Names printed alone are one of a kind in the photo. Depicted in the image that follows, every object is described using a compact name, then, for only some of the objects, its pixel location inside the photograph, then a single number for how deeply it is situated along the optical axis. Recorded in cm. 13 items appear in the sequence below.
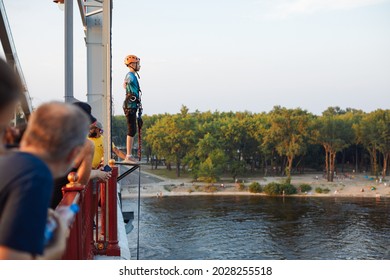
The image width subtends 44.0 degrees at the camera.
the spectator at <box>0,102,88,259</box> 121
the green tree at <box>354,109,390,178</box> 4109
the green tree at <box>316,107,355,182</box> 4272
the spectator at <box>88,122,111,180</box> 385
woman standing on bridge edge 593
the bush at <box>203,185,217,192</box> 4031
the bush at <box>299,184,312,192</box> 3941
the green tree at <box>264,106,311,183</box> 4238
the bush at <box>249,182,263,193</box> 3953
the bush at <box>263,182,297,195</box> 3878
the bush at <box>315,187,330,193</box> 3888
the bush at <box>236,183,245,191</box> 4047
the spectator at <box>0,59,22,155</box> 121
